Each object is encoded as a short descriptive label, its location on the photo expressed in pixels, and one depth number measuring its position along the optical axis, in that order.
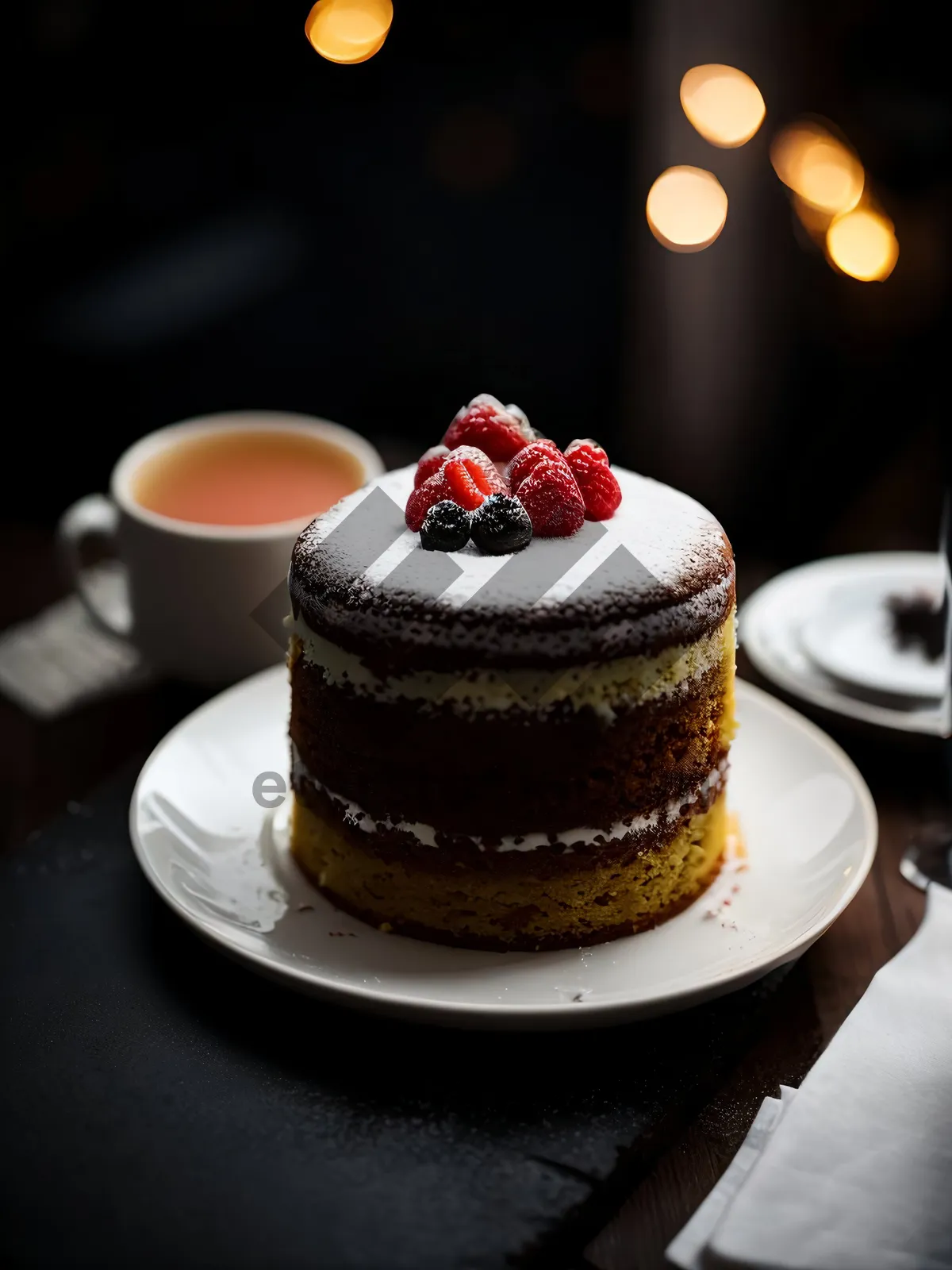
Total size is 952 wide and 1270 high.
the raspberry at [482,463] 0.52
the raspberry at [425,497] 0.52
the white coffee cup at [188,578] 0.63
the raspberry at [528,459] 0.52
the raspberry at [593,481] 0.53
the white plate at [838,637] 0.62
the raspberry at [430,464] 0.53
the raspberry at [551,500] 0.51
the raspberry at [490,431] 0.55
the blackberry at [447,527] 0.50
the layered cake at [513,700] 0.49
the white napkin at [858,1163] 0.43
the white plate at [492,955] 0.48
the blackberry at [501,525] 0.50
